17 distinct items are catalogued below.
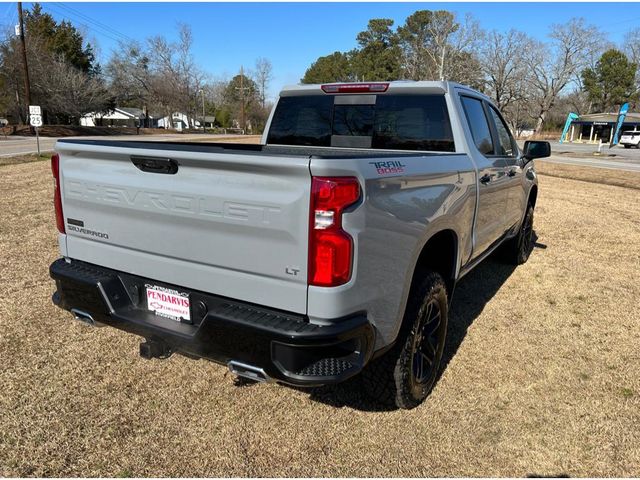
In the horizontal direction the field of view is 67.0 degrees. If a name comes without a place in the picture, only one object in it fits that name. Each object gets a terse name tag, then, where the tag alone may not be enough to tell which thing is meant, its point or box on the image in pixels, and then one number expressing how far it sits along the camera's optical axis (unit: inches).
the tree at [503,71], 2071.9
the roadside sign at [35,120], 698.8
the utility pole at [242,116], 2797.7
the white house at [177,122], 3758.9
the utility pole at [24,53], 1277.1
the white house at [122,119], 2834.6
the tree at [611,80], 2674.7
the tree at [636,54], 3176.7
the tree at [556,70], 2452.0
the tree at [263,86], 3563.0
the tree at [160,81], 2891.2
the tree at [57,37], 1968.5
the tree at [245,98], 3366.1
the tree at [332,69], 2789.6
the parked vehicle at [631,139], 1820.9
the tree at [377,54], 2471.7
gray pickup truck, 81.0
